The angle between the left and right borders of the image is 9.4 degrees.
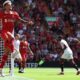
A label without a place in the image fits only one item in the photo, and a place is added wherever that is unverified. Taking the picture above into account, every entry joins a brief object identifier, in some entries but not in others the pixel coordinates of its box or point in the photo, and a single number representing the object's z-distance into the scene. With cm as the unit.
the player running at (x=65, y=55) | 2181
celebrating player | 1529
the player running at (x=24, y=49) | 2358
